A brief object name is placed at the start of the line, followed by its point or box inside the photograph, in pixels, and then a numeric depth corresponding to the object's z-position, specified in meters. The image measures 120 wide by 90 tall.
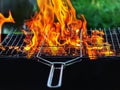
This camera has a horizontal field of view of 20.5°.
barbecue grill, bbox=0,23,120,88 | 2.71
